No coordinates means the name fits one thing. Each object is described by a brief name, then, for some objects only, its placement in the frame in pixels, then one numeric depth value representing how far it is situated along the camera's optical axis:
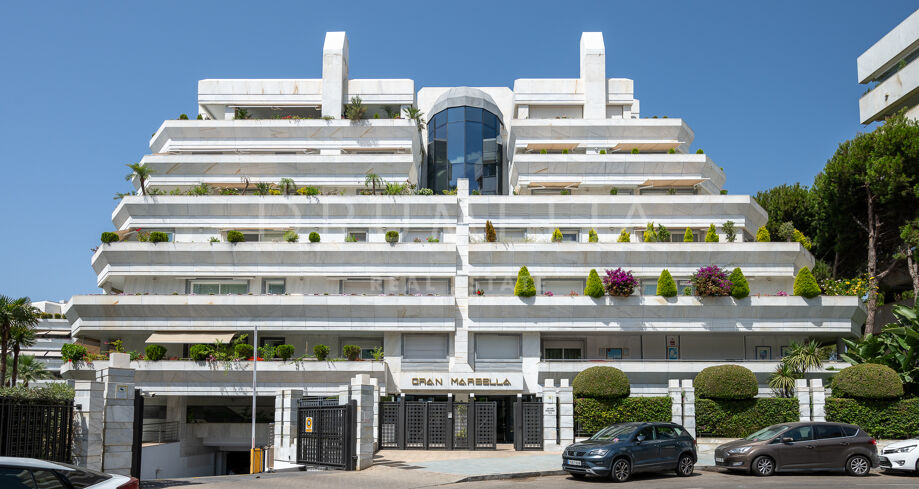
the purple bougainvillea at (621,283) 47.16
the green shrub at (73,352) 45.78
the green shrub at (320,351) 46.41
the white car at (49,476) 12.80
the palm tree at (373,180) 53.72
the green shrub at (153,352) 46.44
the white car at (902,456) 25.06
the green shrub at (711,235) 50.28
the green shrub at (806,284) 46.72
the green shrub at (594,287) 47.34
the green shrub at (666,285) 47.19
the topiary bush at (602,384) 36.19
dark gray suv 23.19
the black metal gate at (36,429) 18.61
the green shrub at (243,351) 46.59
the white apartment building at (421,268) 47.34
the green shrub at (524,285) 47.53
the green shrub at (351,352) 46.81
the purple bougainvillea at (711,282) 47.16
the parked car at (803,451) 24.72
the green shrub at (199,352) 46.28
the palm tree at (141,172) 52.62
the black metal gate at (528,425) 33.41
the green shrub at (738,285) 47.00
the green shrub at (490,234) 50.81
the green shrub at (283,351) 46.19
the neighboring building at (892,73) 55.56
